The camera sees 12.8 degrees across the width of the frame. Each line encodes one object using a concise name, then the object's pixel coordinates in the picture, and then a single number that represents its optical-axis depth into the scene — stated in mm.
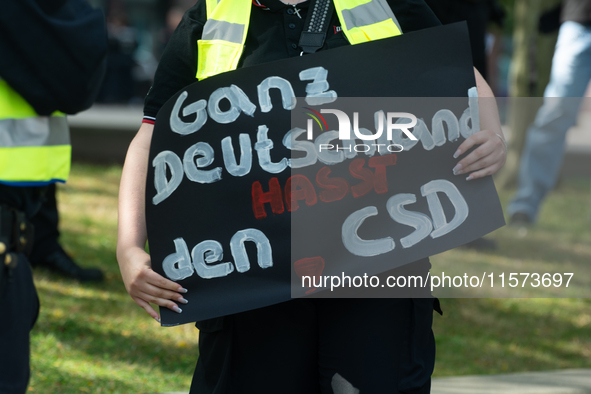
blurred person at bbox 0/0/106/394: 5892
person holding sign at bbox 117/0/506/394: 5516
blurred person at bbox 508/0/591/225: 11756
